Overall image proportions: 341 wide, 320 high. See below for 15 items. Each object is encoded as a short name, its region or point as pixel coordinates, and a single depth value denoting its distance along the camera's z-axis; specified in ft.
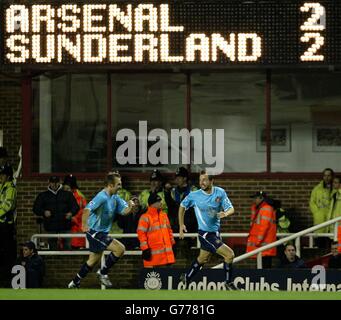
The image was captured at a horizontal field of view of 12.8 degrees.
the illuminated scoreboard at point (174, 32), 74.13
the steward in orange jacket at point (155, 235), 73.31
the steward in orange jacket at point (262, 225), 76.64
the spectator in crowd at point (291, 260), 74.69
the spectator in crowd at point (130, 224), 79.24
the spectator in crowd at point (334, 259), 74.64
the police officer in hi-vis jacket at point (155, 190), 78.43
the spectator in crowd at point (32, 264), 74.90
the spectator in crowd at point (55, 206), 78.23
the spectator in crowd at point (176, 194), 78.54
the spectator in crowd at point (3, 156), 81.97
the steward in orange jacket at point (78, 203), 79.82
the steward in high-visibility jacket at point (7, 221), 80.28
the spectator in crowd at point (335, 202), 78.69
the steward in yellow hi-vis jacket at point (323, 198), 78.89
